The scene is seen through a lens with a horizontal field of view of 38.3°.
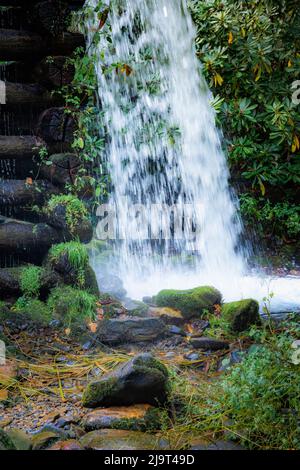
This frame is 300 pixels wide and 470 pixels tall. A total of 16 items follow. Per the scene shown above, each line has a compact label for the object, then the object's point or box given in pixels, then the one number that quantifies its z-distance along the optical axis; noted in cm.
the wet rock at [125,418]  297
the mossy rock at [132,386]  316
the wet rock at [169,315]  511
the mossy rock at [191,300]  521
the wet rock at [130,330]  460
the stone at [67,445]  267
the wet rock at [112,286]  615
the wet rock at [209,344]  443
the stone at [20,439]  273
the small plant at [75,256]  543
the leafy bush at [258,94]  557
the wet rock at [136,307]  520
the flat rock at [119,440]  269
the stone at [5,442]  256
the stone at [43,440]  274
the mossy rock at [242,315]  463
